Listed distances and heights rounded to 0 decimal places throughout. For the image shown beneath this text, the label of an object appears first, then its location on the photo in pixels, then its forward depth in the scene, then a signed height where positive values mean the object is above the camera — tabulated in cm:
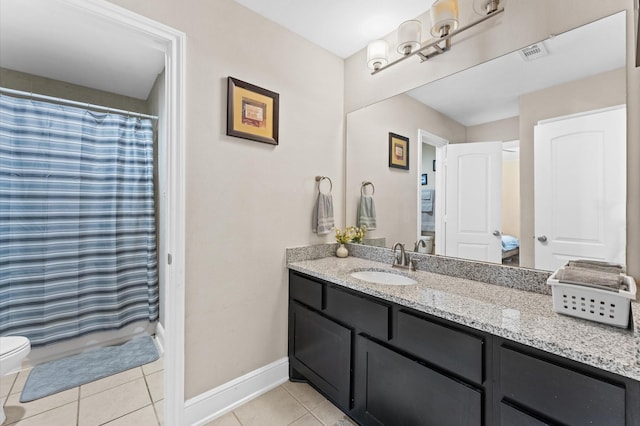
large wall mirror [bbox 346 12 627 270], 117 +29
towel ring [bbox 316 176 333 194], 211 +25
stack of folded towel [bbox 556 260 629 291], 91 -22
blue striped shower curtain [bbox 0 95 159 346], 203 -8
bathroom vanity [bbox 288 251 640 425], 78 -52
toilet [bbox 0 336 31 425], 154 -81
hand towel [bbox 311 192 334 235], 205 -3
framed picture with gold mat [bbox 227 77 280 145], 166 +63
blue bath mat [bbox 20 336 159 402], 186 -117
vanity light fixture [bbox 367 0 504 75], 145 +104
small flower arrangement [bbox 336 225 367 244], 219 -18
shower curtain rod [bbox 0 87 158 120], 197 +86
